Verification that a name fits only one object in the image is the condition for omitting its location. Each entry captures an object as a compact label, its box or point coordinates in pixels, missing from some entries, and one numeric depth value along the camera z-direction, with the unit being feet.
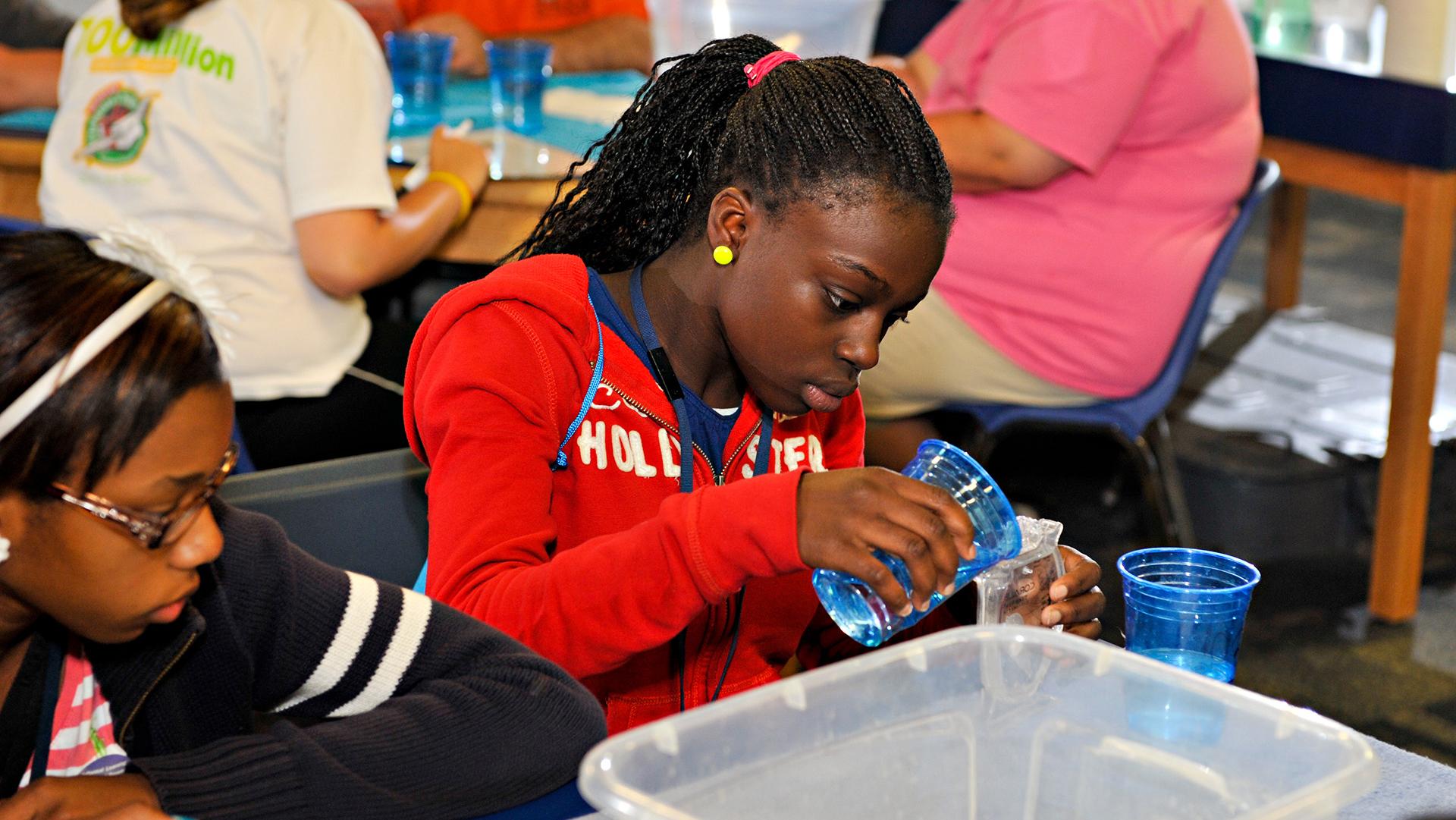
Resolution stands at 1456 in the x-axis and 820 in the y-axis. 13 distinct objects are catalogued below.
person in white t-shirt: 7.29
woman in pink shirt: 8.28
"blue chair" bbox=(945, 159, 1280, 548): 8.61
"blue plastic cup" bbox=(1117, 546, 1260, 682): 3.72
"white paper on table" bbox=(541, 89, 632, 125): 10.33
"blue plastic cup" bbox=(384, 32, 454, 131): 9.97
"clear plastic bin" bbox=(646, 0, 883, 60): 14.71
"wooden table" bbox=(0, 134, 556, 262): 8.48
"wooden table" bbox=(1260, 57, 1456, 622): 9.30
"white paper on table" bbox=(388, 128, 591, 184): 8.57
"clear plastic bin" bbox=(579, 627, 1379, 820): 2.85
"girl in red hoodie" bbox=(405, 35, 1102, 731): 3.92
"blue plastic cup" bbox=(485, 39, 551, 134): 9.52
